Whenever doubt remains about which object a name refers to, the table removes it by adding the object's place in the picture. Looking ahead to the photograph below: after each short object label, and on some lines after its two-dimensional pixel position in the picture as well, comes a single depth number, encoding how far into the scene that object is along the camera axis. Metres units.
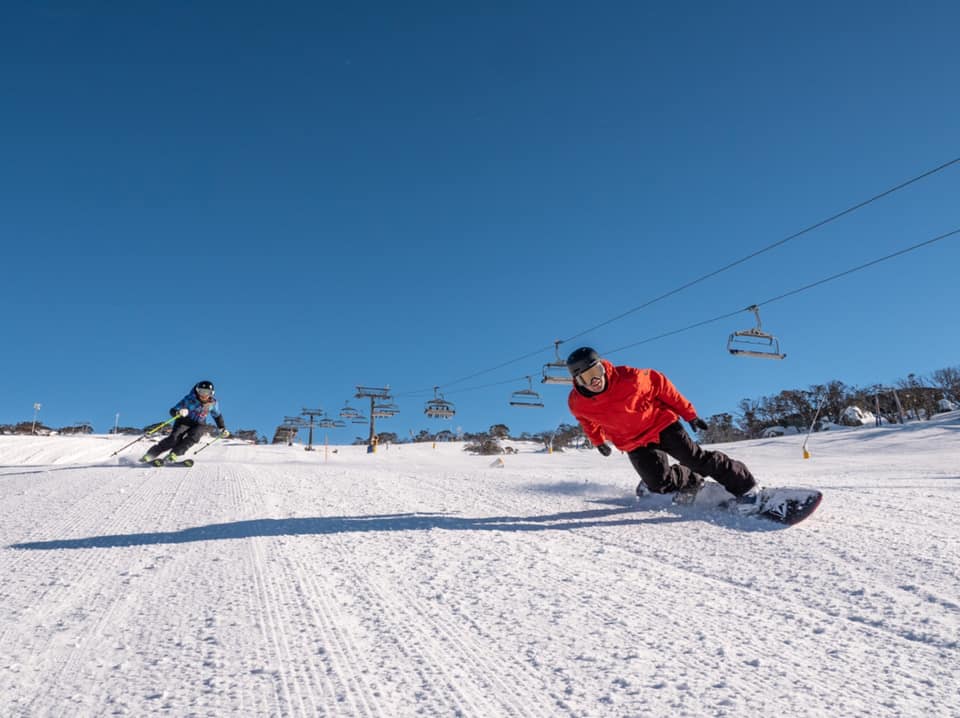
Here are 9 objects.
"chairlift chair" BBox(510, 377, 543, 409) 23.20
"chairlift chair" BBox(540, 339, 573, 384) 16.27
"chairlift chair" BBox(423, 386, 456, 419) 31.64
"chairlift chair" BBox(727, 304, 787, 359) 12.59
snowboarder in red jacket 4.00
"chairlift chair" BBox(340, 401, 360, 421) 46.58
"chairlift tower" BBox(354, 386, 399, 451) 41.59
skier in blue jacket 9.20
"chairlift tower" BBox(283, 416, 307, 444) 58.88
